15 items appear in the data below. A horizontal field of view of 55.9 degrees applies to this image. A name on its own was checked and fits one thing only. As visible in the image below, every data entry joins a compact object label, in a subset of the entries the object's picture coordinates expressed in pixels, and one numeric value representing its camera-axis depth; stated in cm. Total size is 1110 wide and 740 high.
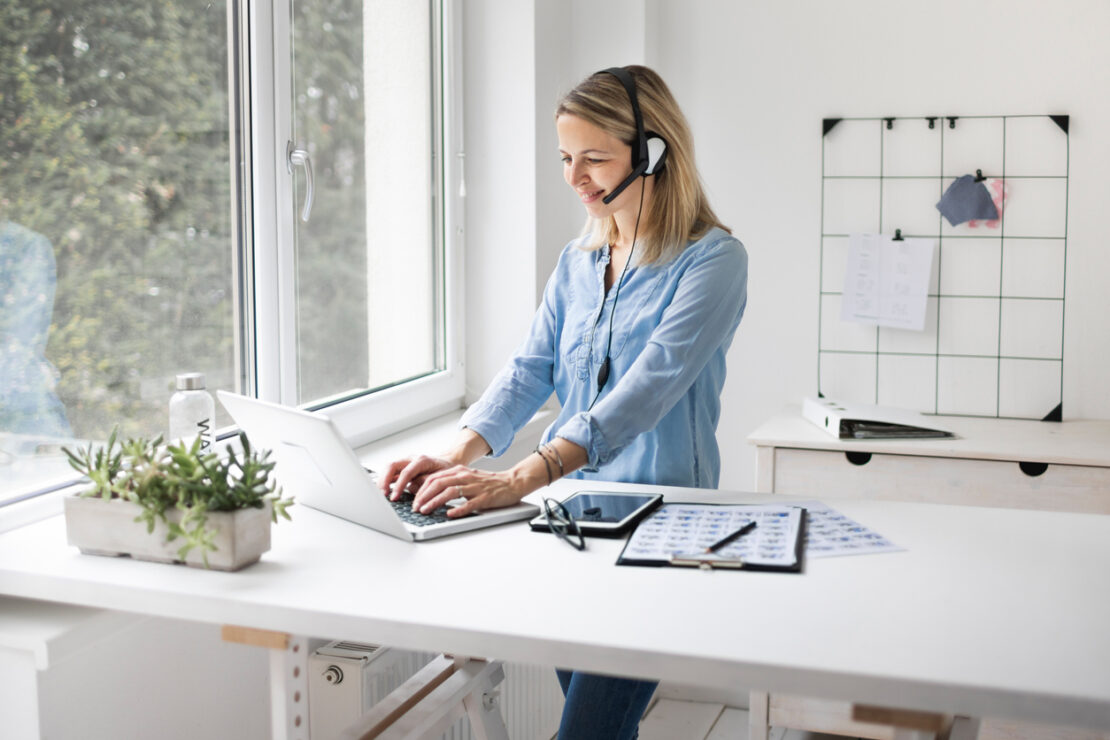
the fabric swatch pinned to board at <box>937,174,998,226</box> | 258
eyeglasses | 126
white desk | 89
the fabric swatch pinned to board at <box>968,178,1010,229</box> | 258
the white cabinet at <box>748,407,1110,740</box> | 217
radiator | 170
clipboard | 117
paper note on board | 264
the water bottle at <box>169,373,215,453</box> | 148
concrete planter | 115
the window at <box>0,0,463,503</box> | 139
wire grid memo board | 256
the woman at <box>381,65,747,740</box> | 149
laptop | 123
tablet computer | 130
